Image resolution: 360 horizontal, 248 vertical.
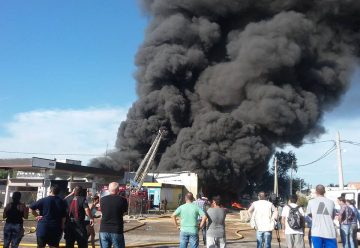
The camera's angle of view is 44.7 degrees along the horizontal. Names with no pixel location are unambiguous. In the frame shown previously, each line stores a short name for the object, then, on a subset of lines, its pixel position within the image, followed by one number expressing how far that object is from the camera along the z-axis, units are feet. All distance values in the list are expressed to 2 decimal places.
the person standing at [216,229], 23.77
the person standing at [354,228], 29.81
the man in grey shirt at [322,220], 20.11
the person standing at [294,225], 24.48
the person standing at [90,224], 27.30
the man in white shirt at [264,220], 25.96
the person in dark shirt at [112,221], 19.16
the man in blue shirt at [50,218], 20.68
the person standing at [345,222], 29.70
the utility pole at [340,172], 81.17
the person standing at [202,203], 32.98
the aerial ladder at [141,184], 85.46
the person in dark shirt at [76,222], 24.88
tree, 227.20
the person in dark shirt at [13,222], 24.25
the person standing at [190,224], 22.63
